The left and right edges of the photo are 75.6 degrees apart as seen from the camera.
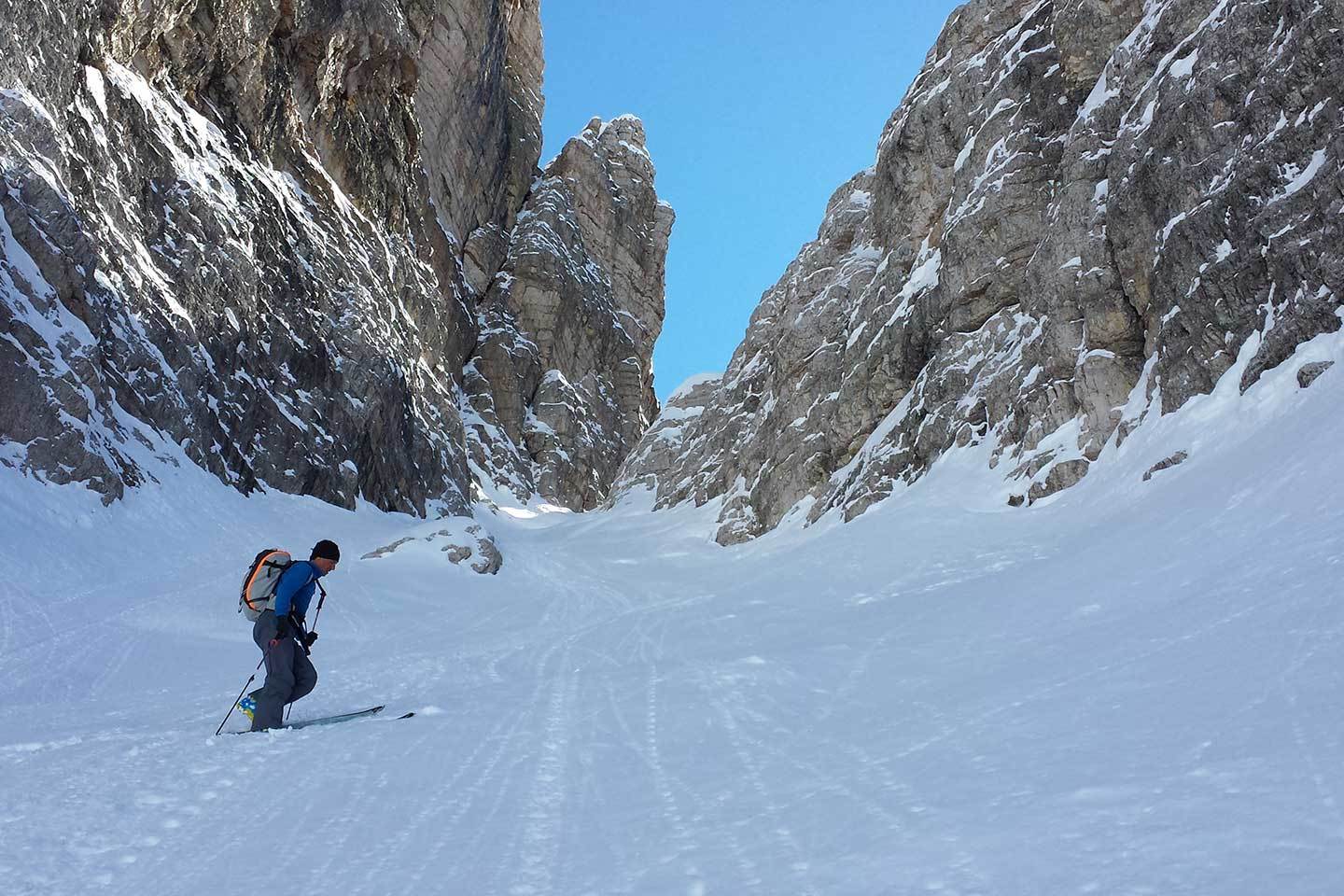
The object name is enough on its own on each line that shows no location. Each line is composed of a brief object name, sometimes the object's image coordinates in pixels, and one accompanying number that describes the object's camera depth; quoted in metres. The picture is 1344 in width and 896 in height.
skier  7.18
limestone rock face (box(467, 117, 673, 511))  85.00
